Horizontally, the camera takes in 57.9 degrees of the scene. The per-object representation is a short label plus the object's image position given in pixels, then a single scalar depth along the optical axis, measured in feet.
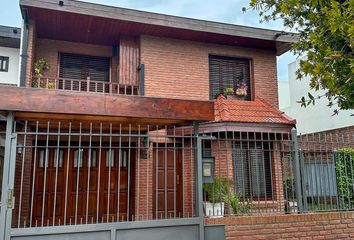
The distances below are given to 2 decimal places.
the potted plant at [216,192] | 24.34
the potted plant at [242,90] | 33.76
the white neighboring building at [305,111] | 52.75
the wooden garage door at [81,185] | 28.04
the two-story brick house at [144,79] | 27.63
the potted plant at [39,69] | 28.53
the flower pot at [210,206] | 23.55
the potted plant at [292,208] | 19.39
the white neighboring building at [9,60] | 34.17
